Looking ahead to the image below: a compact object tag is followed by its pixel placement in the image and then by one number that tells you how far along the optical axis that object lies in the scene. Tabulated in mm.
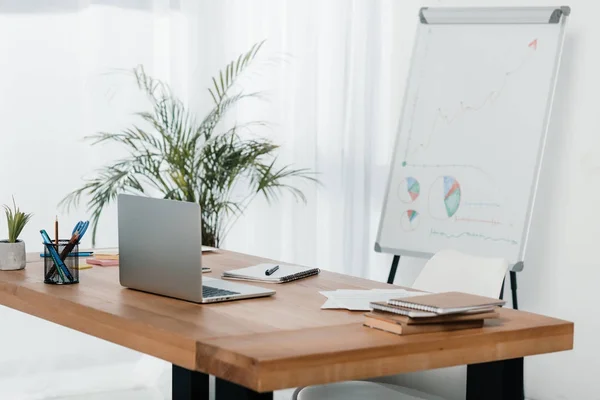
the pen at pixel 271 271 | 4004
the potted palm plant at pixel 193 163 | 6123
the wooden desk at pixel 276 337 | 2592
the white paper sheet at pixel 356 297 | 3354
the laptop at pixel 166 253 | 3343
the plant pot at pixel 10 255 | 4111
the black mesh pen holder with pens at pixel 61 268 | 3793
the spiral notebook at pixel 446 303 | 2895
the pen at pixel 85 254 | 4619
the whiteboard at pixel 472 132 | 5638
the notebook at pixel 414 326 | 2886
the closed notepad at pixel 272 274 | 3931
